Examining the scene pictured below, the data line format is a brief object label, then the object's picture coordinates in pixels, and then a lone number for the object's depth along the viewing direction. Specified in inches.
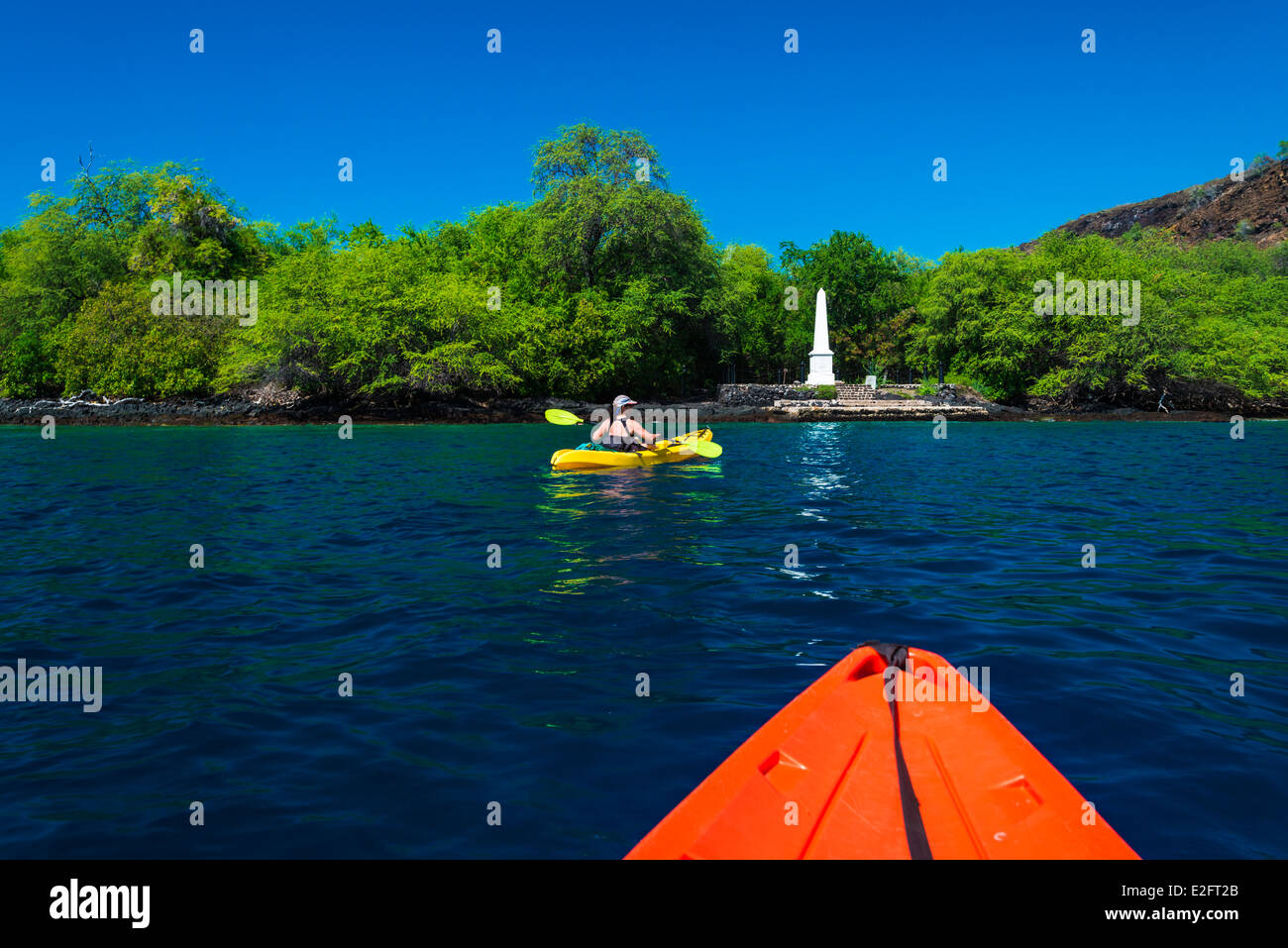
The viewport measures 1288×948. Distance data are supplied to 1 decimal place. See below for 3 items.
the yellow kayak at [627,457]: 665.6
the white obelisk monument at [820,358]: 1989.4
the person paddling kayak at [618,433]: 693.9
